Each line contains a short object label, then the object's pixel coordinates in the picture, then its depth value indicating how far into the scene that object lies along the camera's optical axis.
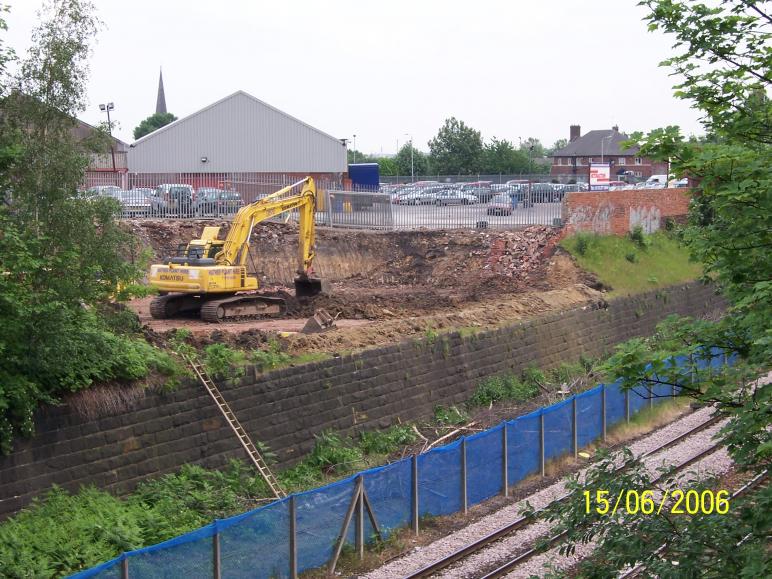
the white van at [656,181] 64.00
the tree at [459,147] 87.44
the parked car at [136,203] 37.56
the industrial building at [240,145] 57.12
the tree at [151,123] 114.31
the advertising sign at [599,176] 48.50
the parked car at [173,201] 38.12
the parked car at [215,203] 38.75
